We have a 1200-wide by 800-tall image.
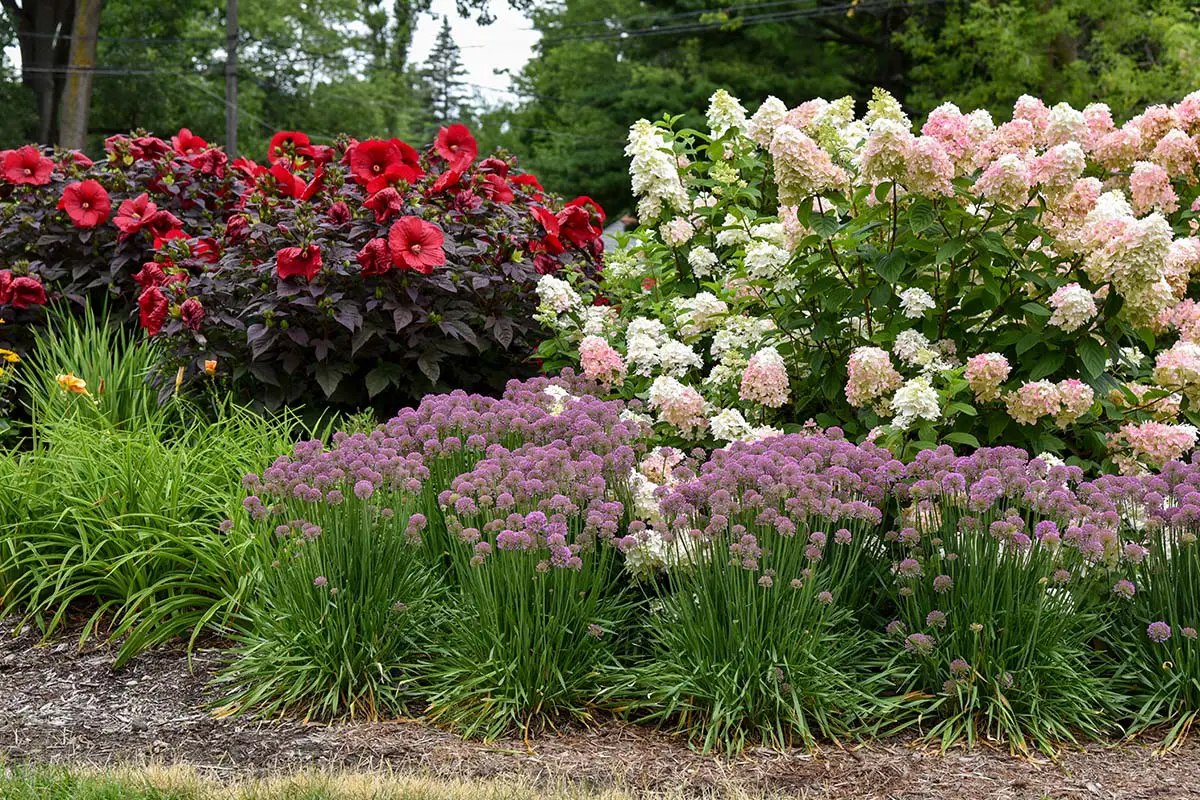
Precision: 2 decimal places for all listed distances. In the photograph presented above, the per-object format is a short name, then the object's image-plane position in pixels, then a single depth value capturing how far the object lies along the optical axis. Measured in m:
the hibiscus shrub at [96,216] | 6.30
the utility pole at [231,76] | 23.92
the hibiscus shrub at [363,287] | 5.25
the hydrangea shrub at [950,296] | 3.87
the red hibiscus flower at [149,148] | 6.88
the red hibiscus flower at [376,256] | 5.19
